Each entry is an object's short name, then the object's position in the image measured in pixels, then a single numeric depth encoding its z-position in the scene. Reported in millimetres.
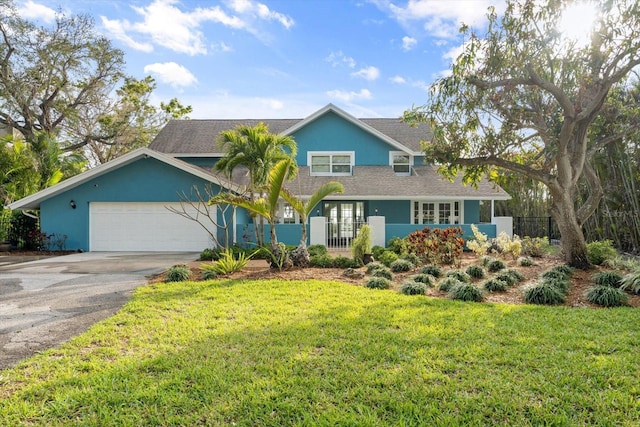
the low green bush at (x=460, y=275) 8477
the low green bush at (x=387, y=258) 11094
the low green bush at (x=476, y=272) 9289
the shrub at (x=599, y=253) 10500
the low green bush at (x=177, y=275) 9023
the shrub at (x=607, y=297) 6617
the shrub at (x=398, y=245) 12381
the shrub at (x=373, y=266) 9711
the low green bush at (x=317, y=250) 12883
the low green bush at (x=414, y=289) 7594
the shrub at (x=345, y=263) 10789
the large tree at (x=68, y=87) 24031
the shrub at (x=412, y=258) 10930
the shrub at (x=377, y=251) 12209
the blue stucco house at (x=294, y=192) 15672
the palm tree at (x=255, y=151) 11531
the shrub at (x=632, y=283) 7278
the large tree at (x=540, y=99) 8750
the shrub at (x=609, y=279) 7777
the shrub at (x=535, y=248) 12461
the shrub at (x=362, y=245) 11164
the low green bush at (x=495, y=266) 9961
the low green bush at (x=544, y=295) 6871
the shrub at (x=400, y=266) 10242
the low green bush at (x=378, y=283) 8188
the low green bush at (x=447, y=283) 7870
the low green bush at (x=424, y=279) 8393
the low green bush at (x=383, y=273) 9055
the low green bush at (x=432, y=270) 9352
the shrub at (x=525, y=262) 10609
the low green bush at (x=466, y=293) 7043
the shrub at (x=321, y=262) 10820
